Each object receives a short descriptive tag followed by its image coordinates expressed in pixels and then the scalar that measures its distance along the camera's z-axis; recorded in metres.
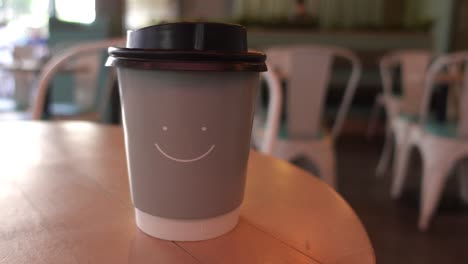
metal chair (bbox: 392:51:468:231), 1.90
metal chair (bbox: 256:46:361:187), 1.76
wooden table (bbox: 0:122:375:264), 0.33
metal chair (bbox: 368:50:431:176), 2.54
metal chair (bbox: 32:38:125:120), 1.07
